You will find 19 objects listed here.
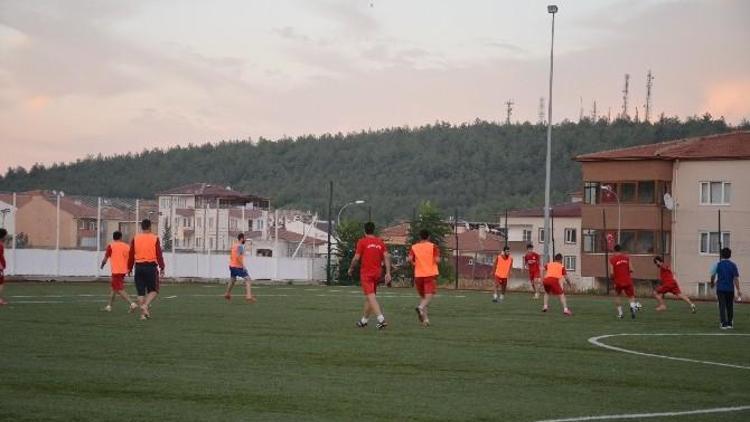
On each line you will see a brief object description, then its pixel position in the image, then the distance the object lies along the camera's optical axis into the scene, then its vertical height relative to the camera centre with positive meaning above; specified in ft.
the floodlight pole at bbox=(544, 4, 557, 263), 197.16 +16.12
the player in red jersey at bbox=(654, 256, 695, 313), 116.57 -1.98
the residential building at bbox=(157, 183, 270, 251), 201.98 +5.59
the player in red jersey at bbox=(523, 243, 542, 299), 142.92 -0.34
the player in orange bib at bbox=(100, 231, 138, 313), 95.81 -0.68
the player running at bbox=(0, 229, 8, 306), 99.27 -0.76
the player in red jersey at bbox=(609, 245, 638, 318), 104.88 -1.19
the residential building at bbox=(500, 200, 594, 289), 346.13 +8.40
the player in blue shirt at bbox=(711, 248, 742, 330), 91.09 -1.49
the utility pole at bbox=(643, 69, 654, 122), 417.59 +56.68
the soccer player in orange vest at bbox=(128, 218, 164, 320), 85.46 -0.44
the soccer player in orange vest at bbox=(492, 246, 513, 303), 135.03 -1.02
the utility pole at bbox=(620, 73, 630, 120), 420.85 +56.15
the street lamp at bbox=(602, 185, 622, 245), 232.32 +9.84
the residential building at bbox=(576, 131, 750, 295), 230.68 +10.57
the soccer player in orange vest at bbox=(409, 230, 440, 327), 85.05 -0.58
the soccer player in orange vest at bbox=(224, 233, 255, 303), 123.85 -0.76
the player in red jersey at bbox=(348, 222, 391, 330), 80.18 -0.35
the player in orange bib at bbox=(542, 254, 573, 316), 107.81 -1.66
